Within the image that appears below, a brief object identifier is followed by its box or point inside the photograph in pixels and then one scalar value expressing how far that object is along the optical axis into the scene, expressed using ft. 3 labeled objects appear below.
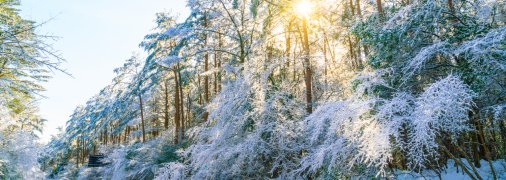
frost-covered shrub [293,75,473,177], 14.70
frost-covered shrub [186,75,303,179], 27.12
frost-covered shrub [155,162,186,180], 30.49
